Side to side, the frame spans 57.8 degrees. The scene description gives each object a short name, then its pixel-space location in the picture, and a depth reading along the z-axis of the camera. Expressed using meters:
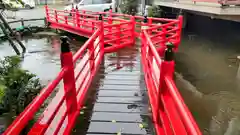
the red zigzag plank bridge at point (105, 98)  2.05
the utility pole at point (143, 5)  17.36
